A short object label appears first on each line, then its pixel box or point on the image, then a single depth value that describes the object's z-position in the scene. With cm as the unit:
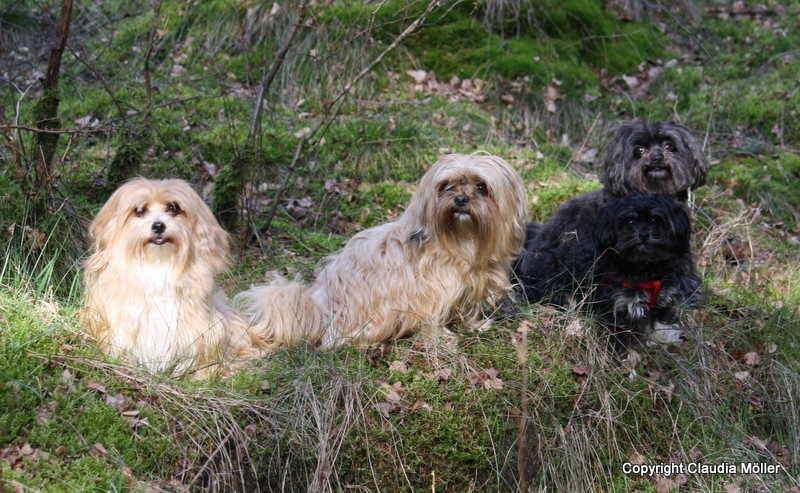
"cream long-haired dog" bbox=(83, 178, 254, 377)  389
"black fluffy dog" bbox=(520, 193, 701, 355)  446
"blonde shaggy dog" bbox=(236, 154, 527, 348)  430
